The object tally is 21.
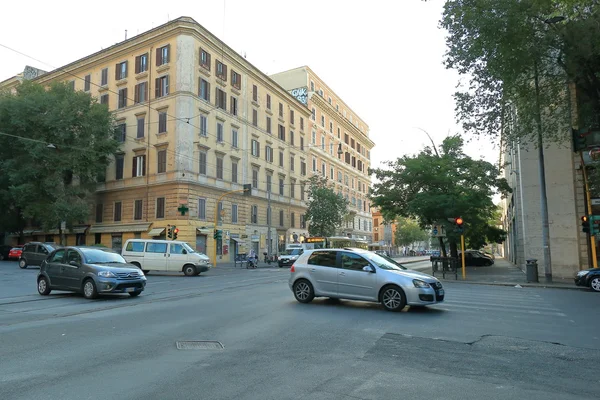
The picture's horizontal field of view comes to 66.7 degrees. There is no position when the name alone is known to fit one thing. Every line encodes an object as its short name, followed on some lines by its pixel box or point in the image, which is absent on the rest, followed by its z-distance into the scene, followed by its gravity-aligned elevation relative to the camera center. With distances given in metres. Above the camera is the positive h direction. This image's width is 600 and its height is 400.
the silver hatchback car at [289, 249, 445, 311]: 10.70 -0.89
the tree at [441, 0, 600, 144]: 15.84 +7.06
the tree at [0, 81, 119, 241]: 37.69 +8.54
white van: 25.06 -0.57
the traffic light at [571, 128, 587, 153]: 20.82 +4.77
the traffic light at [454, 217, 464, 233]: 22.75 +0.92
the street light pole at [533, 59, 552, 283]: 20.69 +1.01
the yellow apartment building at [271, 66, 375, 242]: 61.19 +15.67
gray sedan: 13.02 -0.76
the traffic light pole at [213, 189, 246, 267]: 37.71 -0.51
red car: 40.31 -0.33
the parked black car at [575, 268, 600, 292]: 16.94 -1.38
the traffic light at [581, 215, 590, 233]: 19.16 +0.78
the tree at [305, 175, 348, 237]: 49.81 +3.86
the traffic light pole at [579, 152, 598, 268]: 20.08 +1.60
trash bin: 20.69 -1.30
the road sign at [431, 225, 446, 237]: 25.76 +0.71
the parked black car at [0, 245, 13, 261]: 42.69 -0.24
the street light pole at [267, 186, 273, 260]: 42.42 -0.05
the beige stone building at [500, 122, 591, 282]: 22.86 +1.60
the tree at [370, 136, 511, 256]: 28.70 +3.86
